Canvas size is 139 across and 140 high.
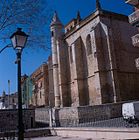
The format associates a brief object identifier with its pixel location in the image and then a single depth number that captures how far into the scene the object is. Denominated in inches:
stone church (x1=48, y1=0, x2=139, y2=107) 680.7
